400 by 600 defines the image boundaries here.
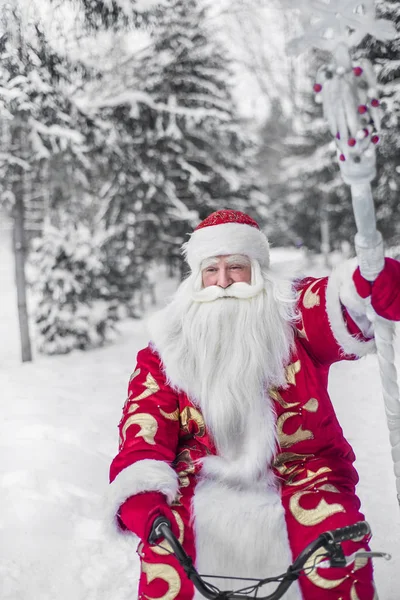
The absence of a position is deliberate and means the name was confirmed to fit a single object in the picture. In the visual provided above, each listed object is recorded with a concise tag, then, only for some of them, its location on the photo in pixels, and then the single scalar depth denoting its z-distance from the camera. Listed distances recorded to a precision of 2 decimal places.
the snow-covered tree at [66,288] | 8.68
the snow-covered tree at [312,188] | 13.55
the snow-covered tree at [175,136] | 7.91
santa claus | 1.96
